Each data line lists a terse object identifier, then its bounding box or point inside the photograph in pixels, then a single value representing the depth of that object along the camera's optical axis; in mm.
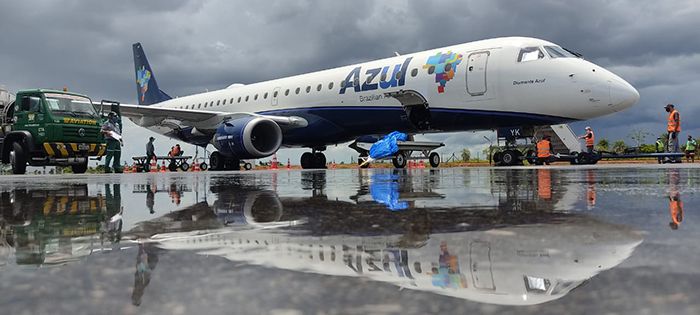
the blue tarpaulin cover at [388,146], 13281
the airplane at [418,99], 9500
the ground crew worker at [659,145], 19438
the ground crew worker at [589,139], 15211
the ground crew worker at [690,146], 18562
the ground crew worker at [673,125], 13461
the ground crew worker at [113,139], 10023
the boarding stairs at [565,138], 21375
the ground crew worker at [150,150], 19836
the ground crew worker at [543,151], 13781
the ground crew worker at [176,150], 22328
